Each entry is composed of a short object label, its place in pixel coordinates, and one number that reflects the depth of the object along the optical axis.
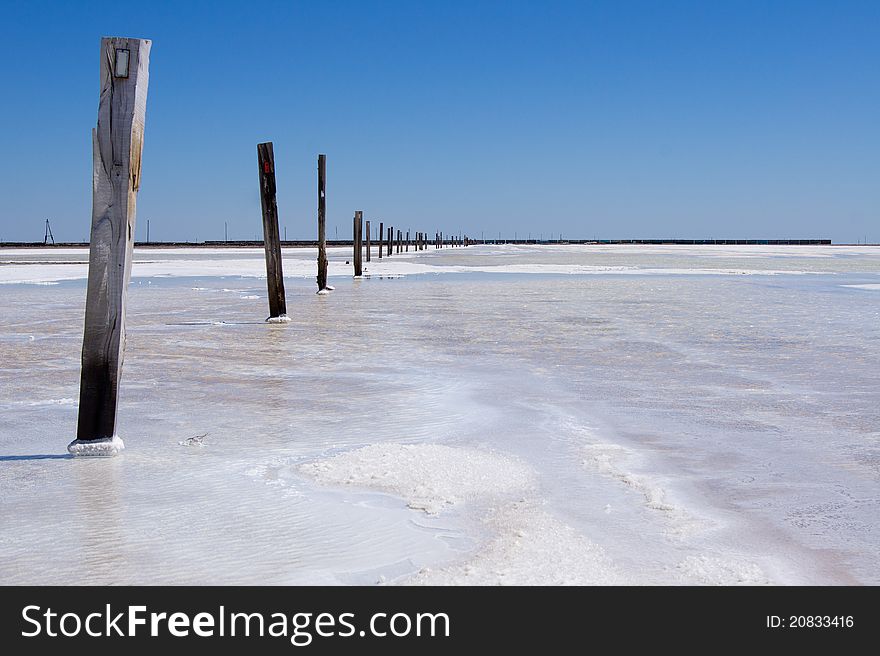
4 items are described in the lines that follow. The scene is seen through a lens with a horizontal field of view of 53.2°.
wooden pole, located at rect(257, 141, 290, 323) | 12.38
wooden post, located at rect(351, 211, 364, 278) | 27.62
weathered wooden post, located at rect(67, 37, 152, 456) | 4.65
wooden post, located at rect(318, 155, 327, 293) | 19.39
